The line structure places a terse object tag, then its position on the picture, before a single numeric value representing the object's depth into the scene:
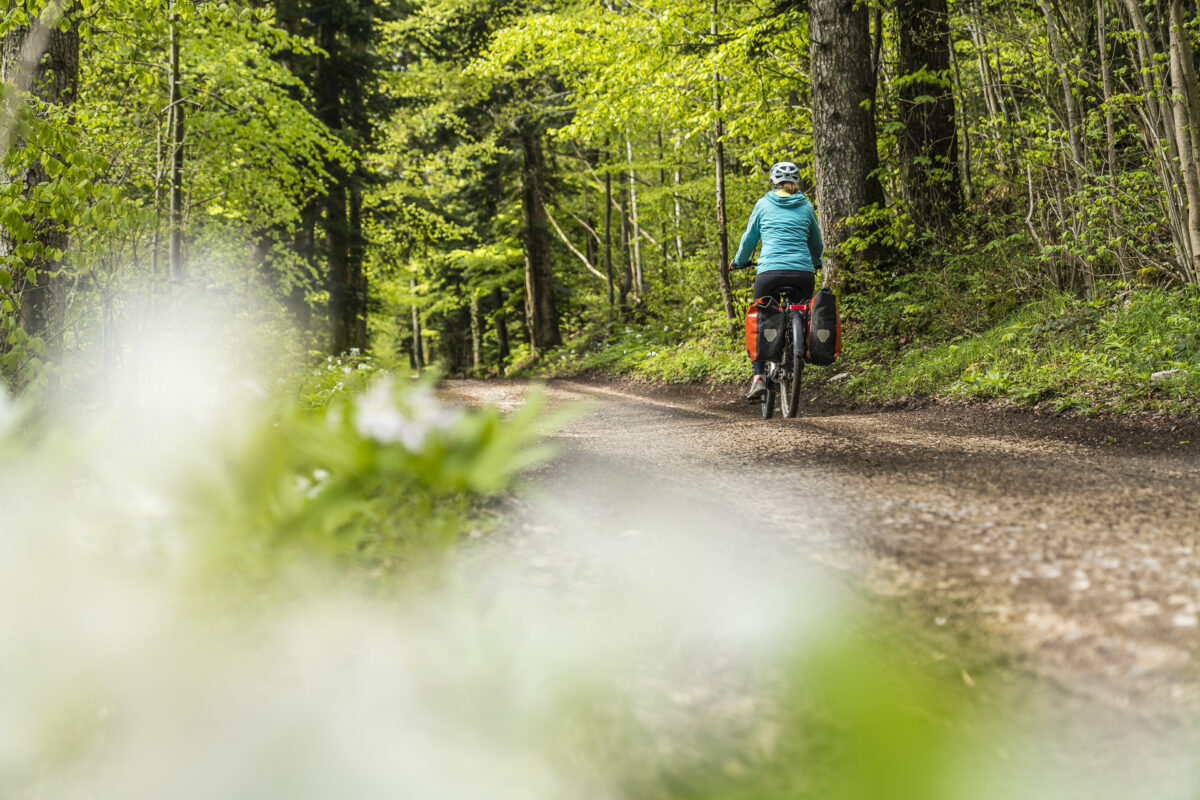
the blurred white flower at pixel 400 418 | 2.16
